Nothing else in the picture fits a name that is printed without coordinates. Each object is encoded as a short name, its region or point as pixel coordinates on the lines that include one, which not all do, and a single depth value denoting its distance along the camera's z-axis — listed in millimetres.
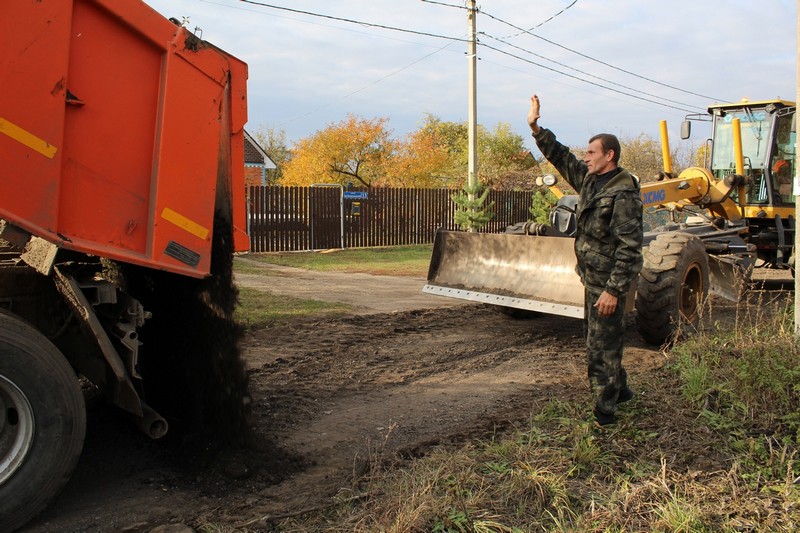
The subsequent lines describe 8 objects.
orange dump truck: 3119
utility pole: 19375
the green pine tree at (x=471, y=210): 18062
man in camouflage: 4484
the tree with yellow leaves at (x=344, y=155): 30250
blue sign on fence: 19562
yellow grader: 7148
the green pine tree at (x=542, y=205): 18345
